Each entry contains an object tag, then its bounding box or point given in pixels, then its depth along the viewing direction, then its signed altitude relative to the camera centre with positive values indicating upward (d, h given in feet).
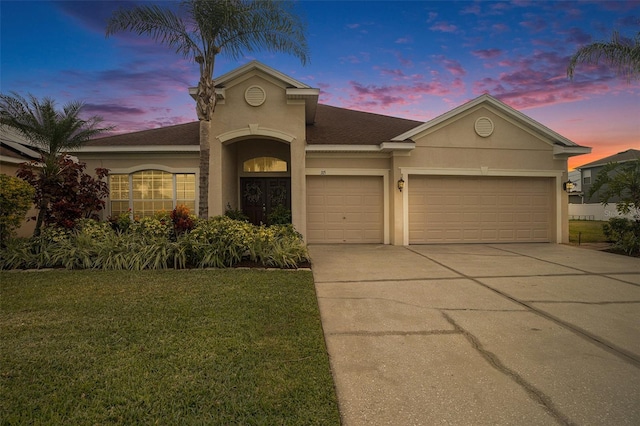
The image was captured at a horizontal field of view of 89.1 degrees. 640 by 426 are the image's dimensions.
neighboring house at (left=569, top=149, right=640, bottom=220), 78.99 +1.52
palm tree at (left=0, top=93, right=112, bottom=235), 28.25 +7.82
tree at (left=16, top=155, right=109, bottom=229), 27.53 +1.35
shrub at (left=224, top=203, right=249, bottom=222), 34.76 -0.79
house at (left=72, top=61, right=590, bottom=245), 36.70 +3.39
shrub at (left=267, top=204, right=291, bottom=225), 34.99 -1.05
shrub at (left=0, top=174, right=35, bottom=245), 23.40 +0.52
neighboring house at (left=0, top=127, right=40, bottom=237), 33.96 +6.18
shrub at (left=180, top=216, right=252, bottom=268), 23.98 -2.70
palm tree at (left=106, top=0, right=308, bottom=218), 28.22 +16.14
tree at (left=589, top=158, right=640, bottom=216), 31.35 +1.92
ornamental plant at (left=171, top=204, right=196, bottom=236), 26.91 -1.09
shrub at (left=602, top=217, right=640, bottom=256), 30.53 -2.86
